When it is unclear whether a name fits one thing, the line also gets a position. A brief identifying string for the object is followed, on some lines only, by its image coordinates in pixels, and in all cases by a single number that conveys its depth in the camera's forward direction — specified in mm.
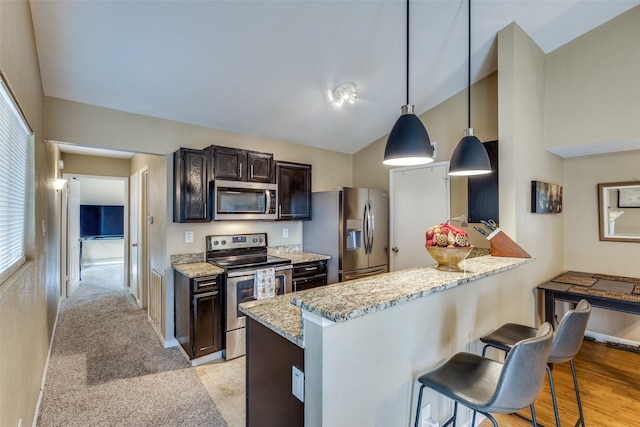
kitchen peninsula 1152
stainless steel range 3020
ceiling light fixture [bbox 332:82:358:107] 3154
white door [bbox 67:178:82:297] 5262
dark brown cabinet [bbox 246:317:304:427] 1335
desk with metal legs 2500
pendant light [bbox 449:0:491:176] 2246
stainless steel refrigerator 3730
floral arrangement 1902
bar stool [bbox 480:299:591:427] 1574
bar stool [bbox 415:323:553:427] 1172
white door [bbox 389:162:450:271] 3779
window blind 1440
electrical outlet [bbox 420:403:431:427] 1577
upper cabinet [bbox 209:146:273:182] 3227
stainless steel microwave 3177
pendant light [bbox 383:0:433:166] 1741
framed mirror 3219
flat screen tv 8344
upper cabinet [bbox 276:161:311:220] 3795
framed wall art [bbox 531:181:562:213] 2830
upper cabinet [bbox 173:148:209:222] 3057
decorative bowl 1876
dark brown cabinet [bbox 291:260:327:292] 3555
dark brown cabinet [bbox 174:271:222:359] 2883
